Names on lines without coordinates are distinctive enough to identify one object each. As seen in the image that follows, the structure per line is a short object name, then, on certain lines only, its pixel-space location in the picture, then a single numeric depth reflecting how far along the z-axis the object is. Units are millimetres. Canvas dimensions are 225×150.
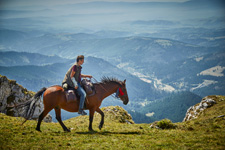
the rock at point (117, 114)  25934
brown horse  14164
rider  14992
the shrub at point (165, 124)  17438
